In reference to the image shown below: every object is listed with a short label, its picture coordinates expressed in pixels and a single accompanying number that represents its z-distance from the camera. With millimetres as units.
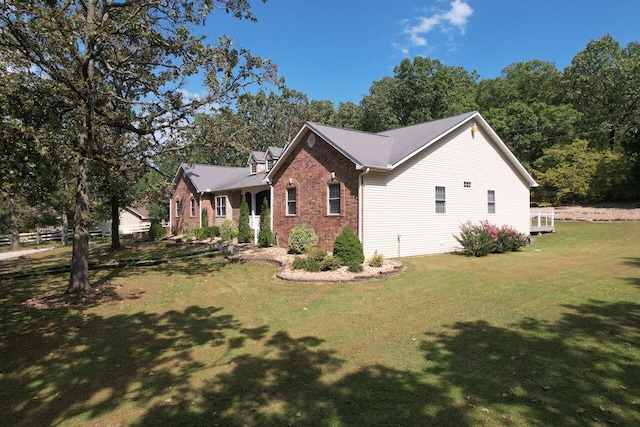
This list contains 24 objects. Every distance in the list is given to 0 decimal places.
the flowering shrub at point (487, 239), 15383
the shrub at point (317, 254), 12102
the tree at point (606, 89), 35062
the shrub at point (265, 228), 18672
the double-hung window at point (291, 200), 17984
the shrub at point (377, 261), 12281
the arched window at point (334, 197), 15281
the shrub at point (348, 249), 12125
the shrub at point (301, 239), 15370
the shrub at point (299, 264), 12170
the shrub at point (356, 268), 11555
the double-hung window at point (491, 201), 18891
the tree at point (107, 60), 8320
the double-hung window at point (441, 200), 16516
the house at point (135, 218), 51312
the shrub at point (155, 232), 30188
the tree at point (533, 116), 35969
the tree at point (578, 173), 30797
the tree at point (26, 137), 5973
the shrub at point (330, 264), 11908
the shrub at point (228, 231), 22891
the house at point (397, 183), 14406
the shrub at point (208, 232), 25125
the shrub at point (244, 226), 21312
